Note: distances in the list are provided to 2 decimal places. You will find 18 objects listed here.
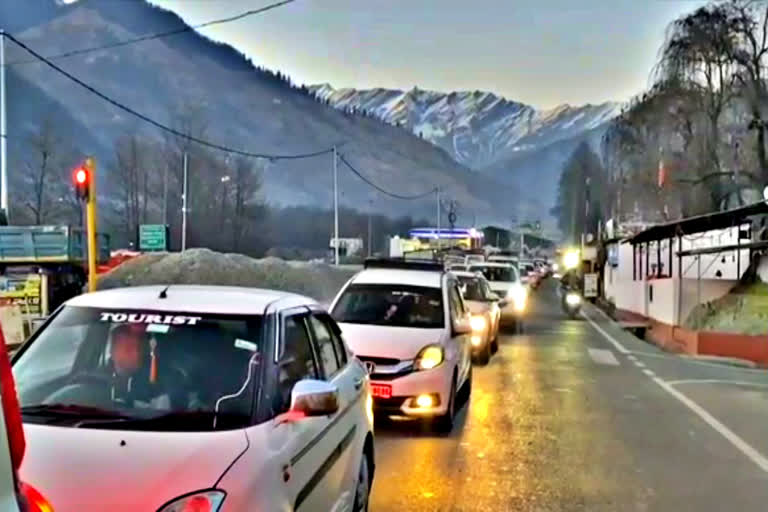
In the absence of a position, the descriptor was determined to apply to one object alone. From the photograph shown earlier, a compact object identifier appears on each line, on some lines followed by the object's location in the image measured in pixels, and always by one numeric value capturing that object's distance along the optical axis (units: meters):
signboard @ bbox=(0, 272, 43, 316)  34.12
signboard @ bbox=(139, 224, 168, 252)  72.44
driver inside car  4.67
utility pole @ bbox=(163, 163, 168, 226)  114.44
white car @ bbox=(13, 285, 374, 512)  3.71
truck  37.88
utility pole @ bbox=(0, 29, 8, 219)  38.44
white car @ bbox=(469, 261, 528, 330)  27.05
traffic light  16.08
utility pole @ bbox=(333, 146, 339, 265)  72.00
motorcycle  36.22
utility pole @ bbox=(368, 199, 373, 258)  121.75
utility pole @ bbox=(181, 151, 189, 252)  74.50
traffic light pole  15.30
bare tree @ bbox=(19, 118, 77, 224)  99.88
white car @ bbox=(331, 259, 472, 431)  9.97
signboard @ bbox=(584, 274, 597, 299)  52.19
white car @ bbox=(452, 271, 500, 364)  17.48
